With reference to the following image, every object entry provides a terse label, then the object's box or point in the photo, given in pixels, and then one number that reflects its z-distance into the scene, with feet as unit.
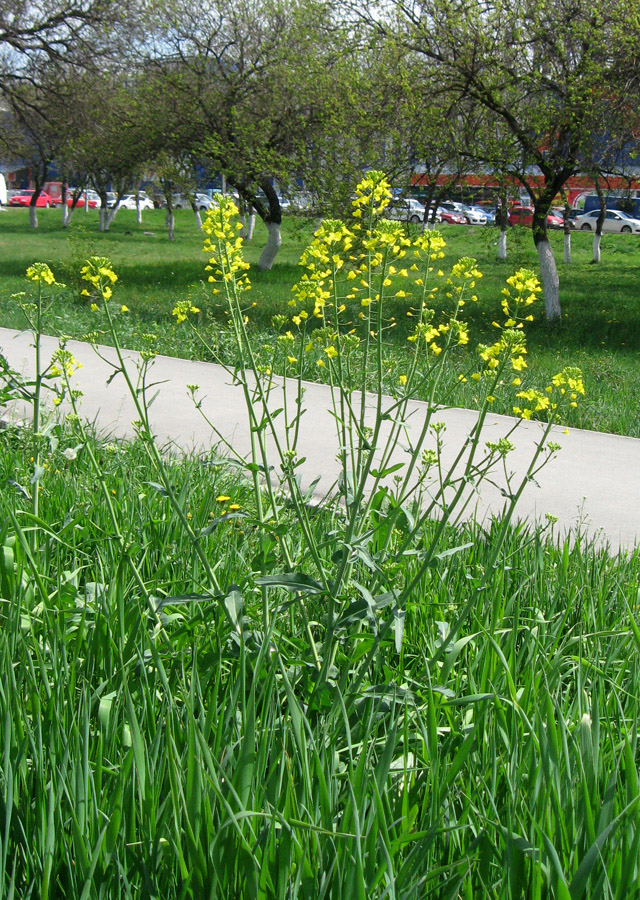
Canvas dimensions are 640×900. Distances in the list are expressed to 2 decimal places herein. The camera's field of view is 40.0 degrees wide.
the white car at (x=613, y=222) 147.13
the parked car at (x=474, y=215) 164.76
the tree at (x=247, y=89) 64.64
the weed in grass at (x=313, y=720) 4.57
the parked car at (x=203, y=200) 166.95
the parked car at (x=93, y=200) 204.95
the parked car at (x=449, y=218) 157.42
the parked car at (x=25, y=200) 210.01
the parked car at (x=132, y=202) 186.27
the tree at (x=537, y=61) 41.01
